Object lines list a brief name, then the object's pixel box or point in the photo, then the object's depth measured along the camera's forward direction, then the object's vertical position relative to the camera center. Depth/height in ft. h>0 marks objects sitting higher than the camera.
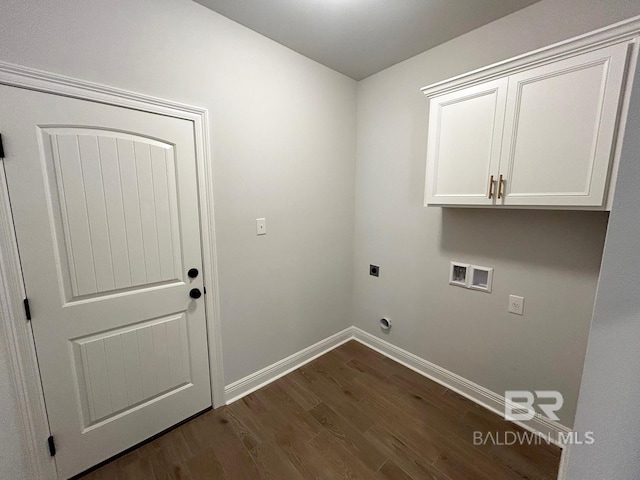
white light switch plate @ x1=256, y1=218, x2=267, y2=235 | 6.44 -0.55
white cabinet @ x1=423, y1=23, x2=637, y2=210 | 3.89 +1.34
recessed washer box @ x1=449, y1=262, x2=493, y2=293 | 6.00 -1.71
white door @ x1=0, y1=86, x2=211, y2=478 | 3.92 -1.00
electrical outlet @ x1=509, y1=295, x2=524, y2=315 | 5.58 -2.13
